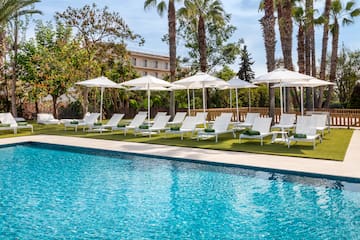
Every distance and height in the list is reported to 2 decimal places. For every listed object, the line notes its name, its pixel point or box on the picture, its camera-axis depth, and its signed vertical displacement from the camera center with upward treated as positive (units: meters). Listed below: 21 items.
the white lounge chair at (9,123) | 16.23 -0.31
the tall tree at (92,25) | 23.09 +6.47
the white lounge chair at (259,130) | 11.55 -0.61
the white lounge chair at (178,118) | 16.77 -0.21
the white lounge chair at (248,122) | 14.96 -0.43
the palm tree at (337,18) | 22.53 +6.57
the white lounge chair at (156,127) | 14.66 -0.54
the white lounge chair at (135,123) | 15.45 -0.37
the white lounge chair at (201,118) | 14.87 -0.18
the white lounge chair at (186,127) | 13.60 -0.54
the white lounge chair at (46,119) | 21.50 -0.15
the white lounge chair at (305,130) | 10.36 -0.59
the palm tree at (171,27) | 20.58 +5.48
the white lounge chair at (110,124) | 16.26 -0.41
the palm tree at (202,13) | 22.12 +7.06
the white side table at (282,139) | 11.93 -0.96
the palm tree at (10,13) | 19.73 +6.33
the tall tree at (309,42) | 21.42 +4.80
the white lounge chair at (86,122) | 17.01 -0.31
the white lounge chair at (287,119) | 13.00 -0.27
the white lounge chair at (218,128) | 12.78 -0.56
